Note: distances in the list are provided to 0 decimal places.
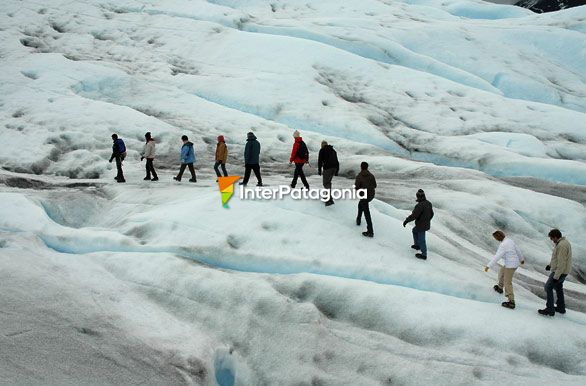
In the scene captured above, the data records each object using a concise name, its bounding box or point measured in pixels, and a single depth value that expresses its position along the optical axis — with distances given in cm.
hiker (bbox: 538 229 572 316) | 1049
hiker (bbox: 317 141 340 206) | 1355
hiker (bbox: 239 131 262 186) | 1471
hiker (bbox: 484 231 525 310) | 1070
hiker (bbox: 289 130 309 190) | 1374
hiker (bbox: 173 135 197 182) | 1725
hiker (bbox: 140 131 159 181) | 1728
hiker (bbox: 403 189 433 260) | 1204
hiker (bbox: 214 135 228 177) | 1681
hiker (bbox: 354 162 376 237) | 1247
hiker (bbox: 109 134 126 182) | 1743
